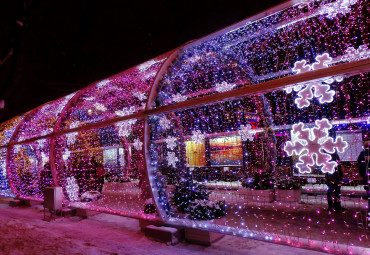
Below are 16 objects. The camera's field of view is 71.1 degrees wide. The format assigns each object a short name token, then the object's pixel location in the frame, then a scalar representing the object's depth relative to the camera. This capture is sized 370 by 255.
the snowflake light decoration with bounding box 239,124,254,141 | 4.86
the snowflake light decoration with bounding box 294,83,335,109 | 3.25
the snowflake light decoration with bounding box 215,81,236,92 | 5.74
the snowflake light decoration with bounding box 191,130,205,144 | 5.03
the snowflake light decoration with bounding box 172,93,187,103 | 5.90
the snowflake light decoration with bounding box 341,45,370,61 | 3.97
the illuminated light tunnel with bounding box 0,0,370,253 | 3.81
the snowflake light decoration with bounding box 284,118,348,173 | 3.15
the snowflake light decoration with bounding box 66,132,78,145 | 7.24
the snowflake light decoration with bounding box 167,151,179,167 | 5.35
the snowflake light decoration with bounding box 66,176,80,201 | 7.11
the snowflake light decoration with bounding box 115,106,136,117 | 7.45
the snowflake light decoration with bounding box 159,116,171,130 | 4.85
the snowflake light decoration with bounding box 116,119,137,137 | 5.35
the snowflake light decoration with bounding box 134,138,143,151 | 5.90
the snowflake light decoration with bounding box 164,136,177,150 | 5.34
